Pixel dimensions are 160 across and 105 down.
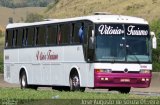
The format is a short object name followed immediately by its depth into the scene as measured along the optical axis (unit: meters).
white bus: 27.08
